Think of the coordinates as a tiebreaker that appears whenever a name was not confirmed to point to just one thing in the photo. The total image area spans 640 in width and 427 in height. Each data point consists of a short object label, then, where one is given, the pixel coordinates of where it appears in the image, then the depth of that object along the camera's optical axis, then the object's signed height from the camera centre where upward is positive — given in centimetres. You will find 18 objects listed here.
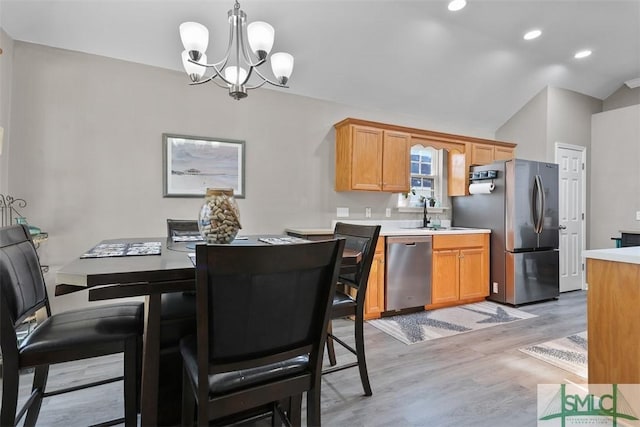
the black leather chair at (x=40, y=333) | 122 -50
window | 456 +60
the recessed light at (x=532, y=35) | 360 +200
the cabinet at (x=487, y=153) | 451 +86
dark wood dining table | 110 -25
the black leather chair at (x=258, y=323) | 93 -35
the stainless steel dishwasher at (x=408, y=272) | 347 -65
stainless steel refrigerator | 392 -18
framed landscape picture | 316 +48
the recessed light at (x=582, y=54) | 411 +204
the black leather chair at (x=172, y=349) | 156 -68
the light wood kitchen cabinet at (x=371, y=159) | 371 +64
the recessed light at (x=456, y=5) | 299 +194
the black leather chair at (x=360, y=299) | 191 -52
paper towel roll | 412 +33
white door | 473 +2
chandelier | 179 +95
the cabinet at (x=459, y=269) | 377 -68
